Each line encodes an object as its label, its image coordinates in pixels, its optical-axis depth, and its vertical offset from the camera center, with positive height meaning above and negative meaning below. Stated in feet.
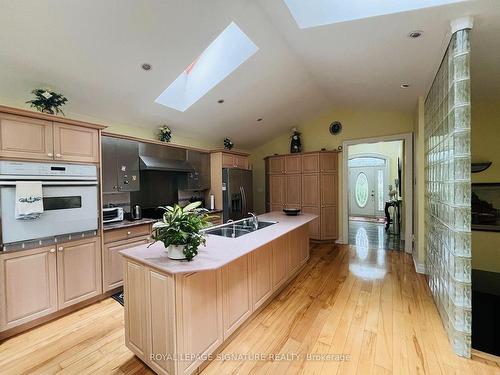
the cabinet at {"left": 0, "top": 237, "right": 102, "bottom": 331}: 6.79 -2.97
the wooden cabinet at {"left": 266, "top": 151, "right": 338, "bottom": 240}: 16.80 -0.24
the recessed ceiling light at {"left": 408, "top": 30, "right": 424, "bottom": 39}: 6.95 +4.48
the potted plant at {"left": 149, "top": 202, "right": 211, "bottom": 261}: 5.23 -1.07
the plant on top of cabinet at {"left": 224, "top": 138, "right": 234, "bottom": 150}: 16.93 +2.96
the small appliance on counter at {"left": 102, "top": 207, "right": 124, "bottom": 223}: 9.91 -1.22
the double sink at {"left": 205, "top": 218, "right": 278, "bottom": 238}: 8.50 -1.71
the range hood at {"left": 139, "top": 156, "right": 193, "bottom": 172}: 11.48 +1.12
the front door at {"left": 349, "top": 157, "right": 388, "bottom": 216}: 27.81 -0.39
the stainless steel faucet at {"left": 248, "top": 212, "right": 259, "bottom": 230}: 9.32 -1.56
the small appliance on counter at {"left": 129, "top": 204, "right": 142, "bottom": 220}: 11.10 -1.31
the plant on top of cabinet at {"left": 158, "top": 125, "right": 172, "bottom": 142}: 12.87 +2.85
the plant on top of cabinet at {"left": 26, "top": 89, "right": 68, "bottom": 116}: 7.77 +2.95
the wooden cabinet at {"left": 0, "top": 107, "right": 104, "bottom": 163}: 6.85 +1.61
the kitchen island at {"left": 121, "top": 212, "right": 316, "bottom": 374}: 4.99 -2.82
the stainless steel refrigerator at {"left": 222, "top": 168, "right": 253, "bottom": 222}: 15.43 -0.58
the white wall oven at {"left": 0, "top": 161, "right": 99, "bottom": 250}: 6.79 -0.51
